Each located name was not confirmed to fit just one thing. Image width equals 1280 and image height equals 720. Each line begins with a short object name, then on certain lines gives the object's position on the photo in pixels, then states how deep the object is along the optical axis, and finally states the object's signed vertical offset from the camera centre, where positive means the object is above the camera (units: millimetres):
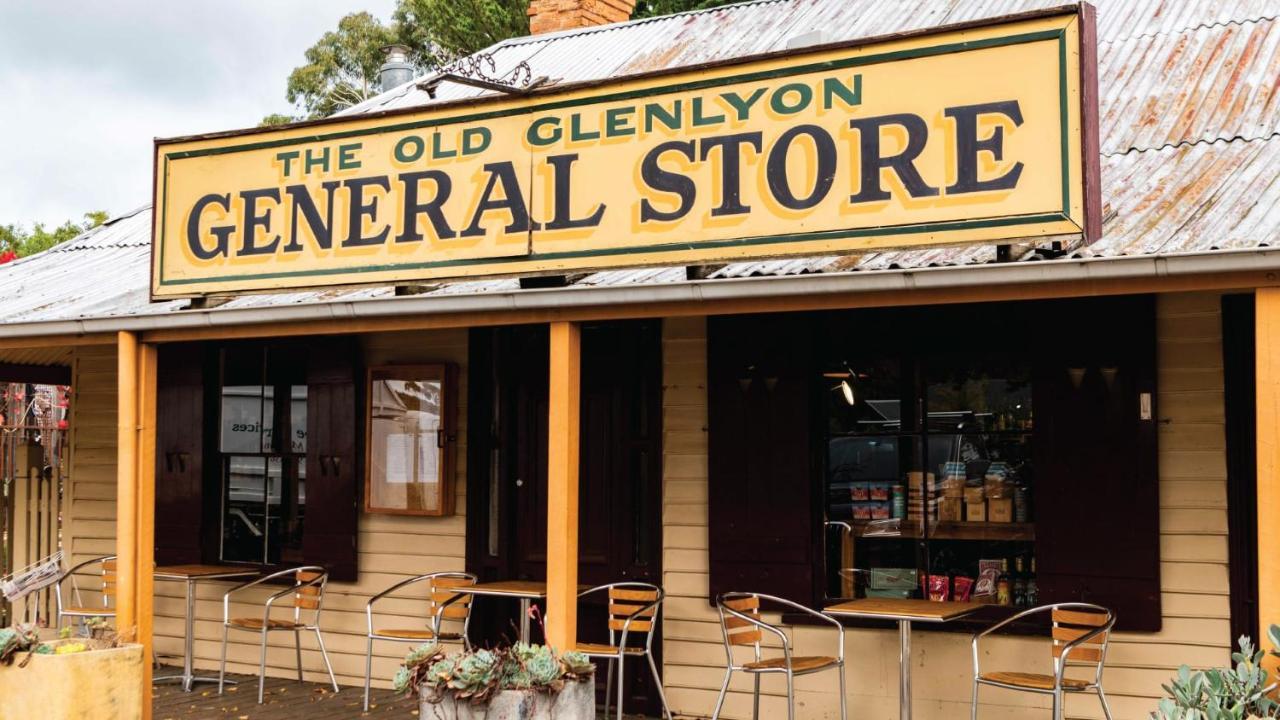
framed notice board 9516 +17
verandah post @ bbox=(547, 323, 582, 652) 6988 -203
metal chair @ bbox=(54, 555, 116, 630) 10242 -1100
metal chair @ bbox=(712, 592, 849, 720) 7477 -1084
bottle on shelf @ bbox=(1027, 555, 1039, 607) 7699 -807
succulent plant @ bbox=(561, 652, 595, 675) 6203 -956
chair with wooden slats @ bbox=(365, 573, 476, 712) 8867 -1060
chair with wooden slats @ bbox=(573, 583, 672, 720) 7953 -1016
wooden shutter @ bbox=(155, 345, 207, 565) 10516 -74
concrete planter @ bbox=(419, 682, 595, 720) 6031 -1114
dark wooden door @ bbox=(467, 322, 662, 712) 8867 -140
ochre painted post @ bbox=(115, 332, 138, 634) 8094 -241
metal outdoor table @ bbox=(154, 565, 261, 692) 9758 -913
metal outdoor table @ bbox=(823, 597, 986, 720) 7246 -879
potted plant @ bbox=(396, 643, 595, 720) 6031 -1019
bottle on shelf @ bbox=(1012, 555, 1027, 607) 7750 -772
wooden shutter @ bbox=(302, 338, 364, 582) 9805 -108
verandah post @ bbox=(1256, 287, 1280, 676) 5383 -49
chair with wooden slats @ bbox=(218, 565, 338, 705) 9312 -1072
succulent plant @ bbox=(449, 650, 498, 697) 6016 -970
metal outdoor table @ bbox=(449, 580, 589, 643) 8422 -877
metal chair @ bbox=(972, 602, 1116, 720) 6844 -1033
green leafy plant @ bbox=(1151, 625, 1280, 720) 5086 -899
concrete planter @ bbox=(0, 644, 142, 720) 6664 -1129
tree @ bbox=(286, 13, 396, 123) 34031 +9090
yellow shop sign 6000 +1296
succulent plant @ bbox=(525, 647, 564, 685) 6070 -954
